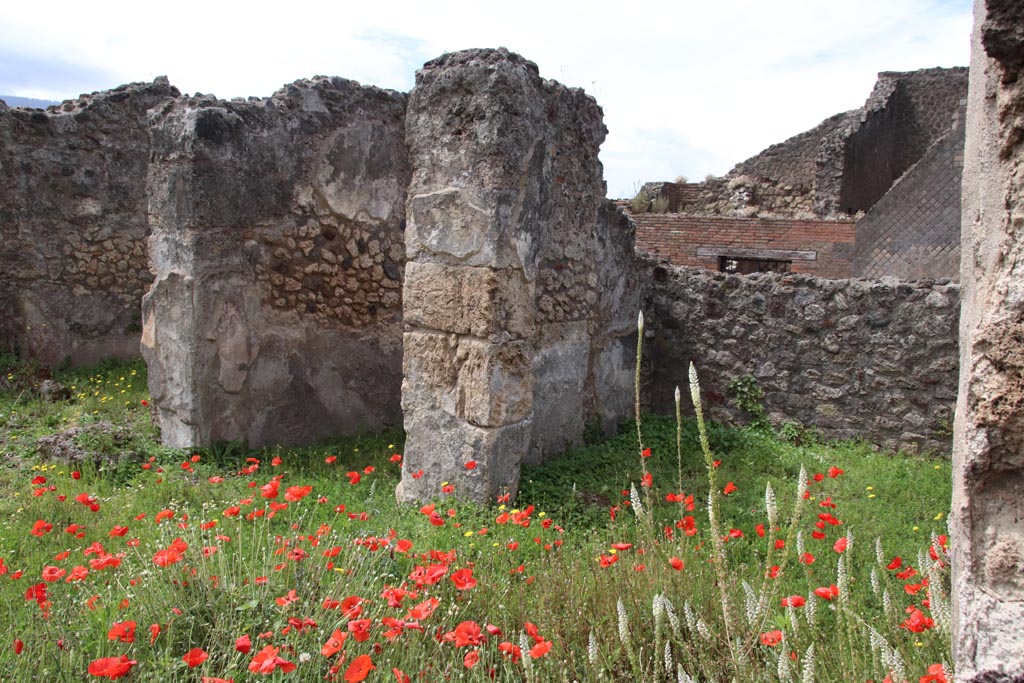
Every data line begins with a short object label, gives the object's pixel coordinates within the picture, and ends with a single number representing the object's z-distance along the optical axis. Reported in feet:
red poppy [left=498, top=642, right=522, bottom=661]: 7.14
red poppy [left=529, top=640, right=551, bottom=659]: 6.74
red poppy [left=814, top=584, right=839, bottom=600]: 7.88
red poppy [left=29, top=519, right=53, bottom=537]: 9.79
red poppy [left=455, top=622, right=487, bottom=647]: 7.35
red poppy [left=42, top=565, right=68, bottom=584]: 8.35
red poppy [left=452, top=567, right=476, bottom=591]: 8.13
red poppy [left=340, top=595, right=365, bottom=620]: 7.64
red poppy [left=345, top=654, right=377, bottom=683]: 6.17
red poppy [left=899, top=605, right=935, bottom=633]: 6.86
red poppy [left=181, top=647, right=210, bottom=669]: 6.55
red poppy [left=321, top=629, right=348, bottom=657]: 6.60
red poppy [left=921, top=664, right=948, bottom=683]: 5.81
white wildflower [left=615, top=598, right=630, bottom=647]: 5.85
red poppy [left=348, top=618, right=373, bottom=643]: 6.73
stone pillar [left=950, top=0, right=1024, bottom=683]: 3.91
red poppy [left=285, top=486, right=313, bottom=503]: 9.58
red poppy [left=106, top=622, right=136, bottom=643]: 6.89
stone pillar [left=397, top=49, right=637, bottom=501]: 14.37
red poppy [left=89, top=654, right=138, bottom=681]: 6.26
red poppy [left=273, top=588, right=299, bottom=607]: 7.95
